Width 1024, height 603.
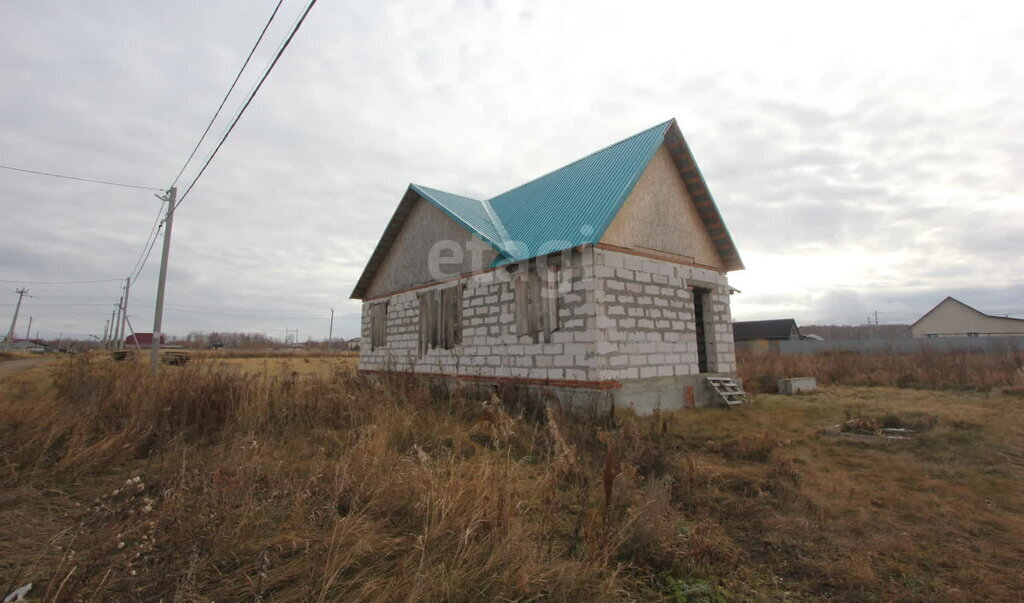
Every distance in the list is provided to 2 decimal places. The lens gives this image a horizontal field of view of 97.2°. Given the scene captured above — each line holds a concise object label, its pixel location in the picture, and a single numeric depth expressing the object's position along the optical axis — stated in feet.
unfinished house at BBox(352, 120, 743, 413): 29.84
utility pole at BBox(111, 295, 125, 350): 136.56
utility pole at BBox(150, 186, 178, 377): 50.70
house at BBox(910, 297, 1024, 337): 133.52
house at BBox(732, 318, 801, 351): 148.56
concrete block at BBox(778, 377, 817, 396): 44.21
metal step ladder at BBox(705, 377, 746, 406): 34.99
